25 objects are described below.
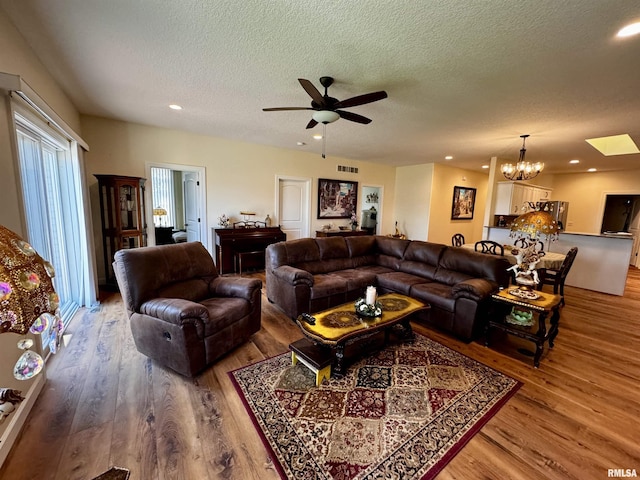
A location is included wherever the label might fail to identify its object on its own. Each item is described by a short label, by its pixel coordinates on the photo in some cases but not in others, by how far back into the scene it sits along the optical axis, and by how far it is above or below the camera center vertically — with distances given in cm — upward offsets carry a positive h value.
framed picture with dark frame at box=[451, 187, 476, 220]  770 +19
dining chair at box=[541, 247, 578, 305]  366 -89
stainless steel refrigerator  658 +10
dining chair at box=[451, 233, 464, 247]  578 -67
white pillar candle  259 -86
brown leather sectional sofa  295 -93
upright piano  506 -87
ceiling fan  229 +94
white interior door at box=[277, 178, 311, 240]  611 -6
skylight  491 +132
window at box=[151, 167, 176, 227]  663 +12
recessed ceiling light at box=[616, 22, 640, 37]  170 +120
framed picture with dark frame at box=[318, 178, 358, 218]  664 +19
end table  245 -108
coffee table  212 -104
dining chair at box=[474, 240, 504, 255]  439 -66
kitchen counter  451 -79
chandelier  453 +72
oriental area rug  153 -145
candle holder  249 -97
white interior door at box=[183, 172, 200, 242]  515 -10
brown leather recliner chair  212 -94
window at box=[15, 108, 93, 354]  241 -9
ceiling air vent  681 +95
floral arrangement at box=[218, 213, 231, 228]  524 -38
